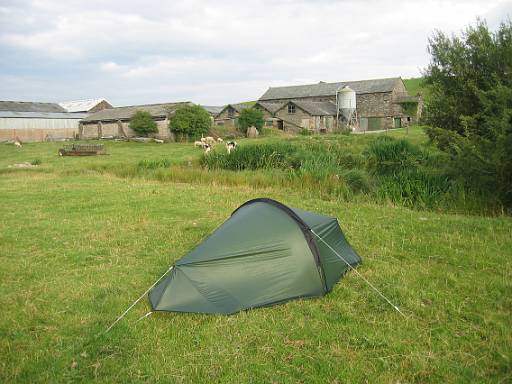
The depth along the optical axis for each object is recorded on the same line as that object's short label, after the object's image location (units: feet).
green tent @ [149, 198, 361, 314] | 16.69
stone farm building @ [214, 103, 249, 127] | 155.02
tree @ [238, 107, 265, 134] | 131.75
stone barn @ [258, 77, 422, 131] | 164.96
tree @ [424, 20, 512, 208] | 32.73
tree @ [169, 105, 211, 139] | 121.90
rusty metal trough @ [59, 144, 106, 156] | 89.74
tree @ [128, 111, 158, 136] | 128.47
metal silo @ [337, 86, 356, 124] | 163.32
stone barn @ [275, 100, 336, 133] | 151.23
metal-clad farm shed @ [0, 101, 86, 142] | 141.08
